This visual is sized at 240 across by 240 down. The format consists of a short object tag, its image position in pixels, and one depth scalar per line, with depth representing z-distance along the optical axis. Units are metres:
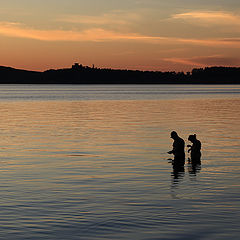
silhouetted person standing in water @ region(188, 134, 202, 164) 28.59
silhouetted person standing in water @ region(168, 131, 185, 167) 28.68
